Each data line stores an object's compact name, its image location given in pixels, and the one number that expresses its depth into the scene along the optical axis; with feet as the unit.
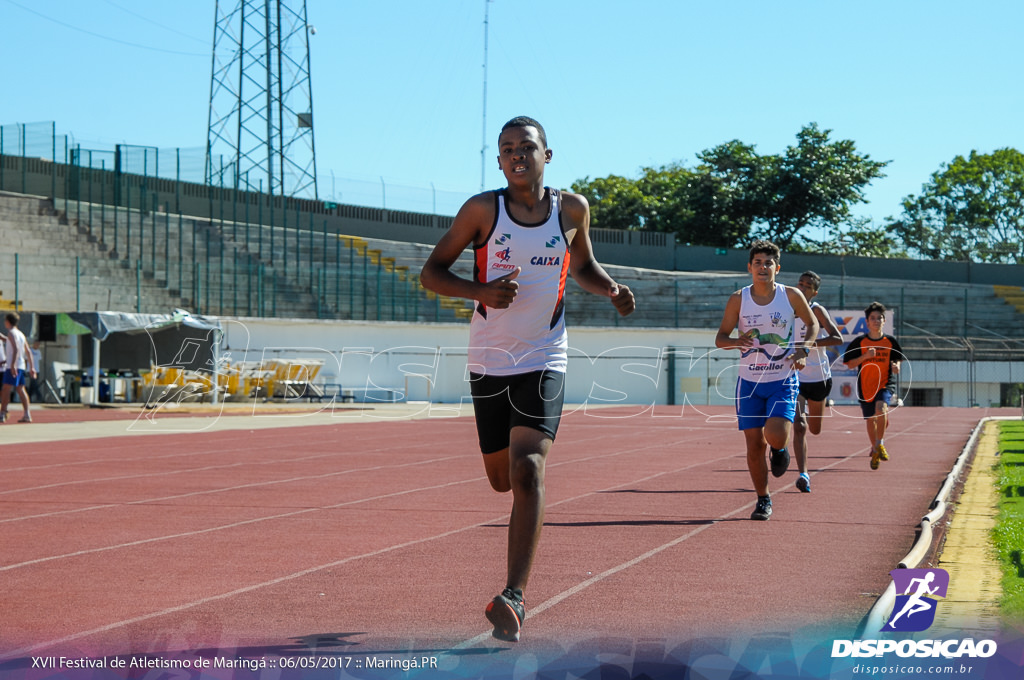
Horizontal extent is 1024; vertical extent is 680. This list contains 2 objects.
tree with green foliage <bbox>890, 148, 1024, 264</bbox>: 247.91
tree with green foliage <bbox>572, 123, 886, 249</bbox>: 219.41
